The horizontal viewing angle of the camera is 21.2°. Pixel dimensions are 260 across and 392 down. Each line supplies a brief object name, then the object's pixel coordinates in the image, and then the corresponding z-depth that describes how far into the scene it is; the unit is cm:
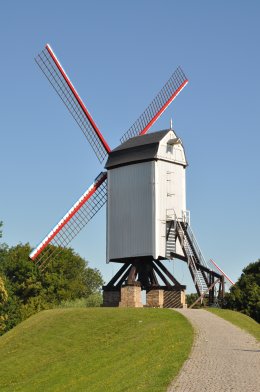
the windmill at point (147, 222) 5206
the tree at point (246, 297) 5459
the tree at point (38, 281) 8511
